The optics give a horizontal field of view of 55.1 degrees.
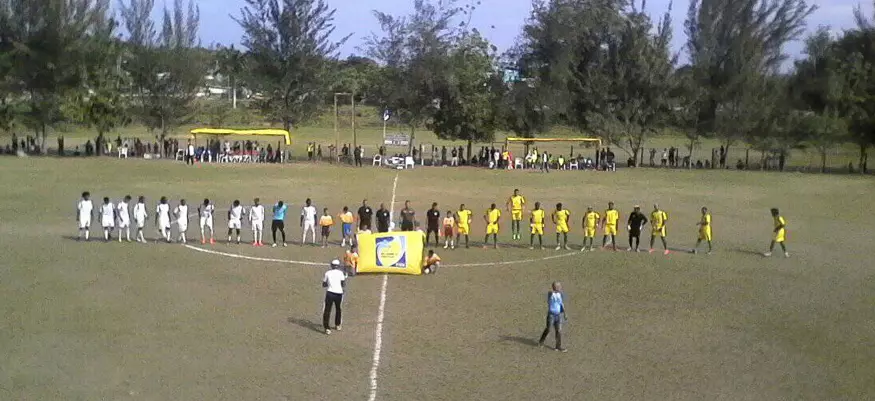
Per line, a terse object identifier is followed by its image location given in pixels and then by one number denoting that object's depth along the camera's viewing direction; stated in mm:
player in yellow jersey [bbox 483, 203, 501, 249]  22875
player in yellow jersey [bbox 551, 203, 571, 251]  22828
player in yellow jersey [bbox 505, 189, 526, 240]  24234
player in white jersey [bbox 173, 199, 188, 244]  22406
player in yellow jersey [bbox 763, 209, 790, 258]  22094
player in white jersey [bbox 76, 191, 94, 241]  22359
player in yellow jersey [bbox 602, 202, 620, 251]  22625
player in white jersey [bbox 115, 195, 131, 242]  22531
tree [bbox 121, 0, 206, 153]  58250
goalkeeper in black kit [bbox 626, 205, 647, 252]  22203
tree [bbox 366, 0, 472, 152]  53875
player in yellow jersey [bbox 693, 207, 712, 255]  22275
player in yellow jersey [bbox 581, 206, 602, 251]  22672
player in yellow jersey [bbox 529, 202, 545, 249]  22750
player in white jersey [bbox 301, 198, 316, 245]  22984
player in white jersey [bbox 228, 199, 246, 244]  22703
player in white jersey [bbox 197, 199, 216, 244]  22875
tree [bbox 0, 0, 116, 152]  51625
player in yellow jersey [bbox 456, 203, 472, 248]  22844
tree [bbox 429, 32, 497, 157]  51969
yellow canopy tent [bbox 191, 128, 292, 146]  50281
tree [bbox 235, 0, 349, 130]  59906
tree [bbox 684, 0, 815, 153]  53094
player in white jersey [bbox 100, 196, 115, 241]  22391
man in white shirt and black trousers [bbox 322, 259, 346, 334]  14125
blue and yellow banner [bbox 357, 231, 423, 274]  19281
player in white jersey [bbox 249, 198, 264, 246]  22438
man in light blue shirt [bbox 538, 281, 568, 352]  13383
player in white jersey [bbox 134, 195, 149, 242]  22422
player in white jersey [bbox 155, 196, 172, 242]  22547
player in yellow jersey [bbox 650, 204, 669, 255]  22391
